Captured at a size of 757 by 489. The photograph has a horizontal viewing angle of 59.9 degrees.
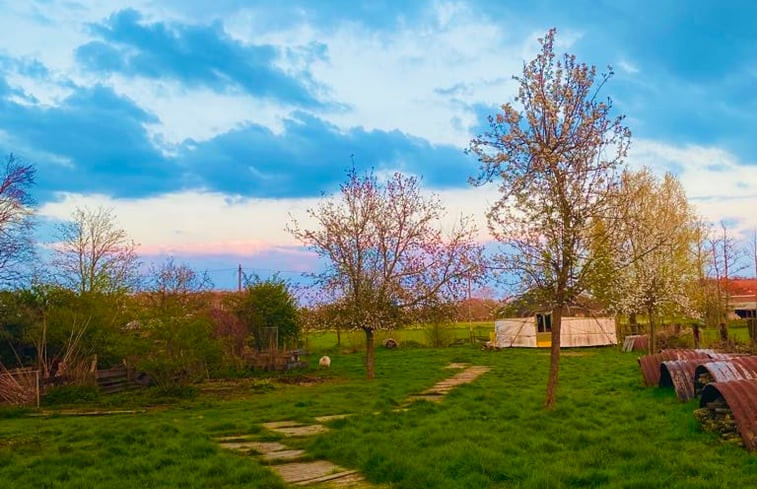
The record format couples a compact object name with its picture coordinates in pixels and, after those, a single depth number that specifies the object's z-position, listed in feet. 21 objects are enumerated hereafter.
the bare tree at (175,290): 66.87
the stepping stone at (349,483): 23.82
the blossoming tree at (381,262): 67.46
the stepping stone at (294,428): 36.23
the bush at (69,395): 55.36
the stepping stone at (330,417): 40.44
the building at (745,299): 209.77
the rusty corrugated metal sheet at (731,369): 33.99
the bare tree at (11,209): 65.62
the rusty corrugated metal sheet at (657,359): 47.91
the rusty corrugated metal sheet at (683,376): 39.66
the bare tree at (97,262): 116.32
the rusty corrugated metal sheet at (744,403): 25.79
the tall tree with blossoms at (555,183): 38.60
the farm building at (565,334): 126.11
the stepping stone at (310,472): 25.13
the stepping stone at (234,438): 34.30
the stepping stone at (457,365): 86.53
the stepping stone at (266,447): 31.07
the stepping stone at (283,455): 28.99
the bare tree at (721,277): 122.33
